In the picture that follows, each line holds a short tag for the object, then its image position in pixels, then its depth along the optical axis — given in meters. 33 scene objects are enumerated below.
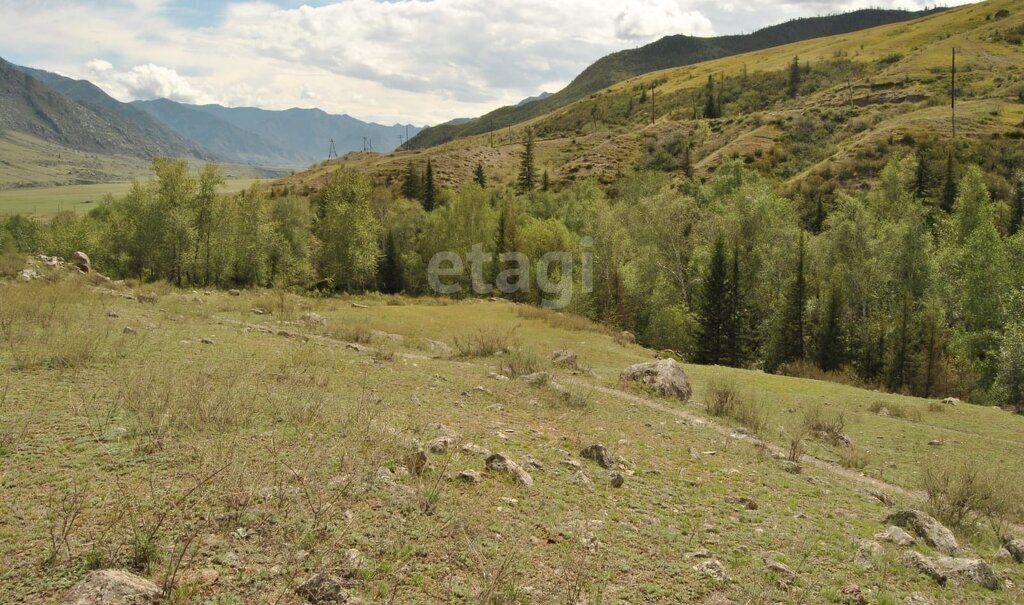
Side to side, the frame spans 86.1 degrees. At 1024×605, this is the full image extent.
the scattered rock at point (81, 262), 32.72
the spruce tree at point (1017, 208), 56.59
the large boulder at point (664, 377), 17.47
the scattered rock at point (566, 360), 20.77
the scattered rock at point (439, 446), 7.51
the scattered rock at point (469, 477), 6.72
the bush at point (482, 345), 19.78
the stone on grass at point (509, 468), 7.10
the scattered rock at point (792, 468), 10.52
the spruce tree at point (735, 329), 38.72
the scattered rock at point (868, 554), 6.35
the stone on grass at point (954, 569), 6.24
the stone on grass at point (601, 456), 8.46
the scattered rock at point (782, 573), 5.65
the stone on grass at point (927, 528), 7.29
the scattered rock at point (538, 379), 14.18
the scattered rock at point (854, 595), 5.49
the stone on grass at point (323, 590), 4.19
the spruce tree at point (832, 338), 36.44
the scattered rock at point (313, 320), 22.75
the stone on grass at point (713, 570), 5.58
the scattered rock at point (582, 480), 7.48
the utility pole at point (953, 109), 75.56
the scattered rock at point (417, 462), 6.61
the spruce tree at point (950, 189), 61.12
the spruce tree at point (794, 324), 38.00
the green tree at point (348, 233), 54.22
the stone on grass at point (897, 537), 7.11
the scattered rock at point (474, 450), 7.75
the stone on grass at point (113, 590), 3.64
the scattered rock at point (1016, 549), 7.33
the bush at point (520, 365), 15.79
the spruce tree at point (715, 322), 38.59
